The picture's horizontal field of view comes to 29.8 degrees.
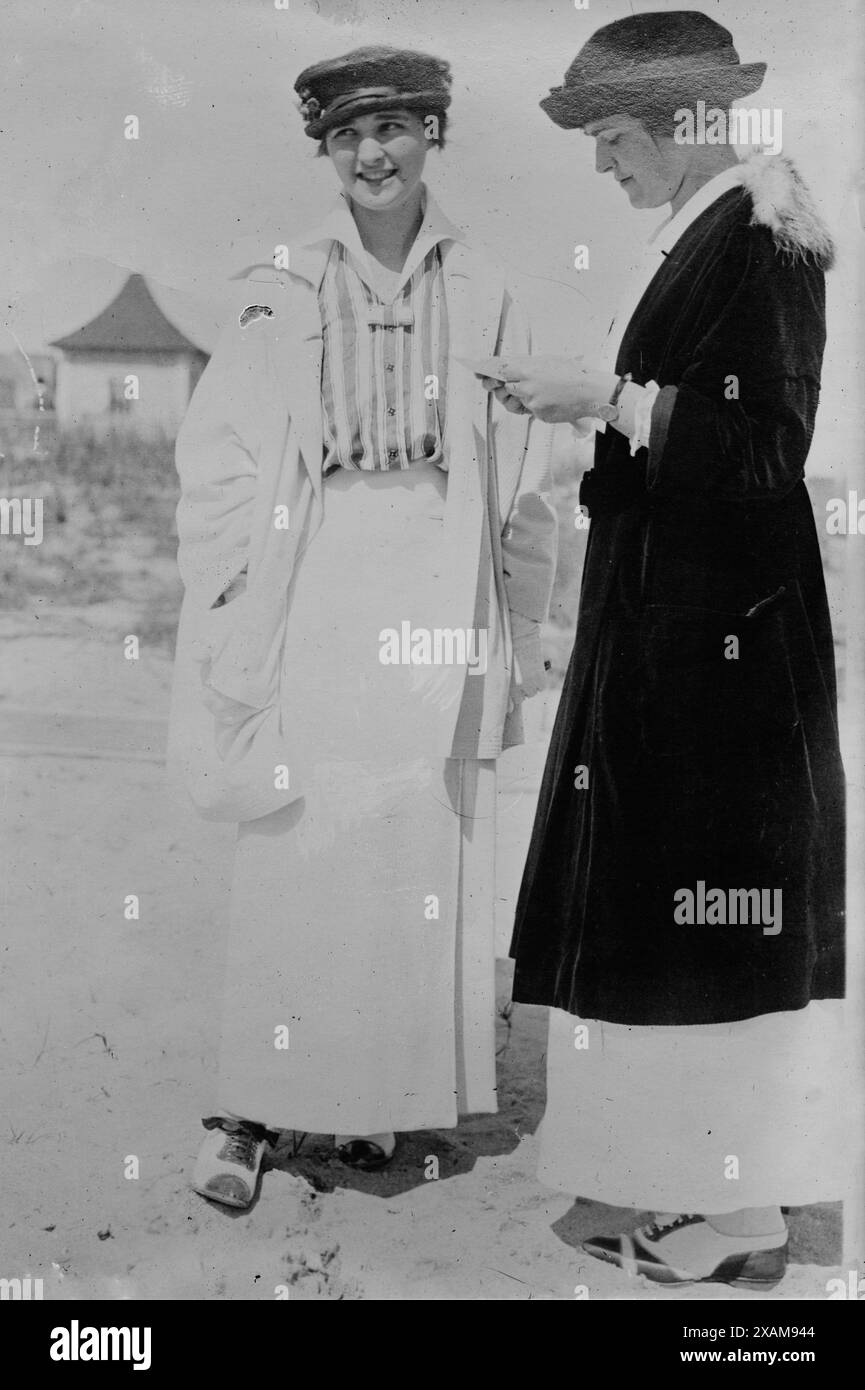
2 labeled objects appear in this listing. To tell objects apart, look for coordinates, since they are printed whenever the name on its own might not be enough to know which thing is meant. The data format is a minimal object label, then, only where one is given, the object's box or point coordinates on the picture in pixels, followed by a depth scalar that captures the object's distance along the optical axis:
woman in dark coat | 4.04
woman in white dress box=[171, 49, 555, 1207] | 4.09
